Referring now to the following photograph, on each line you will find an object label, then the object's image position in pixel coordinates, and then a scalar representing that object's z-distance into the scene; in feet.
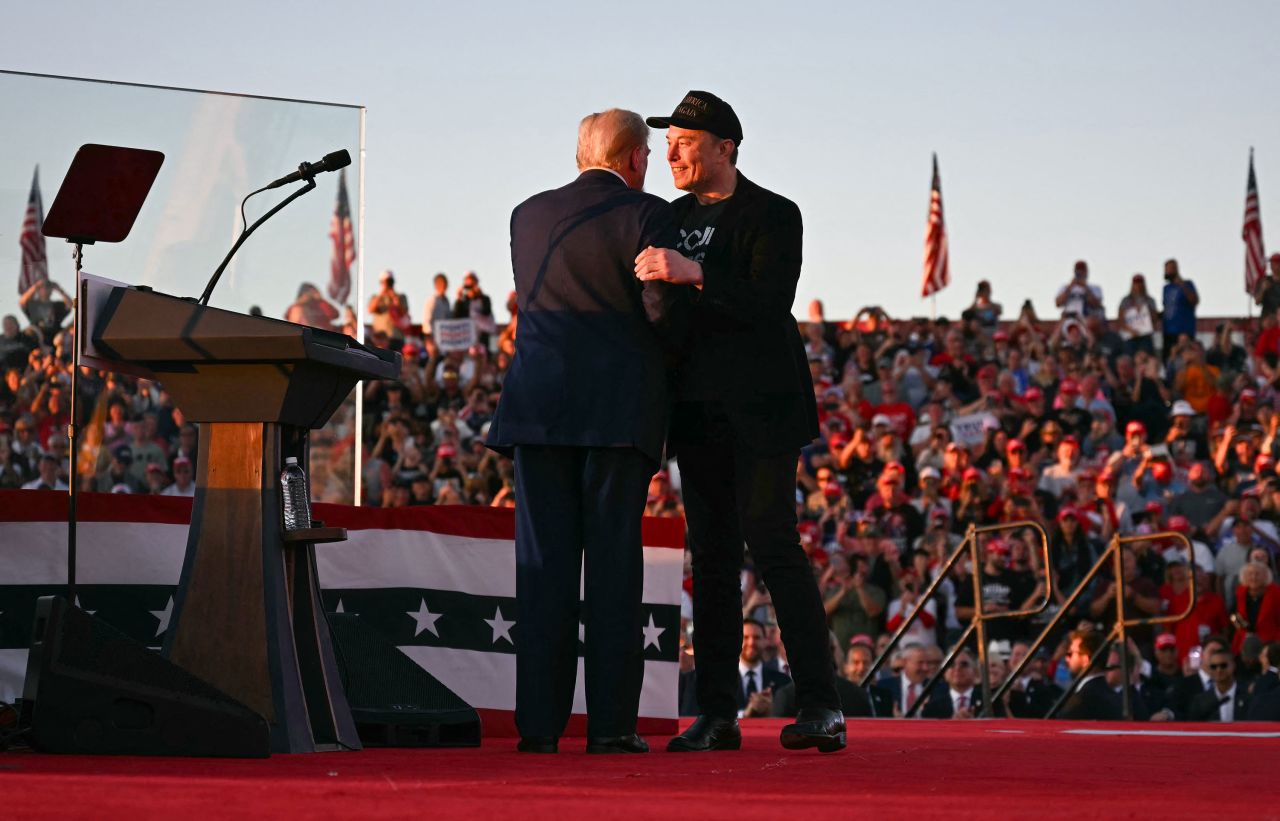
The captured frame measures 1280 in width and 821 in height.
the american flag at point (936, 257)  81.20
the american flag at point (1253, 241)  77.04
